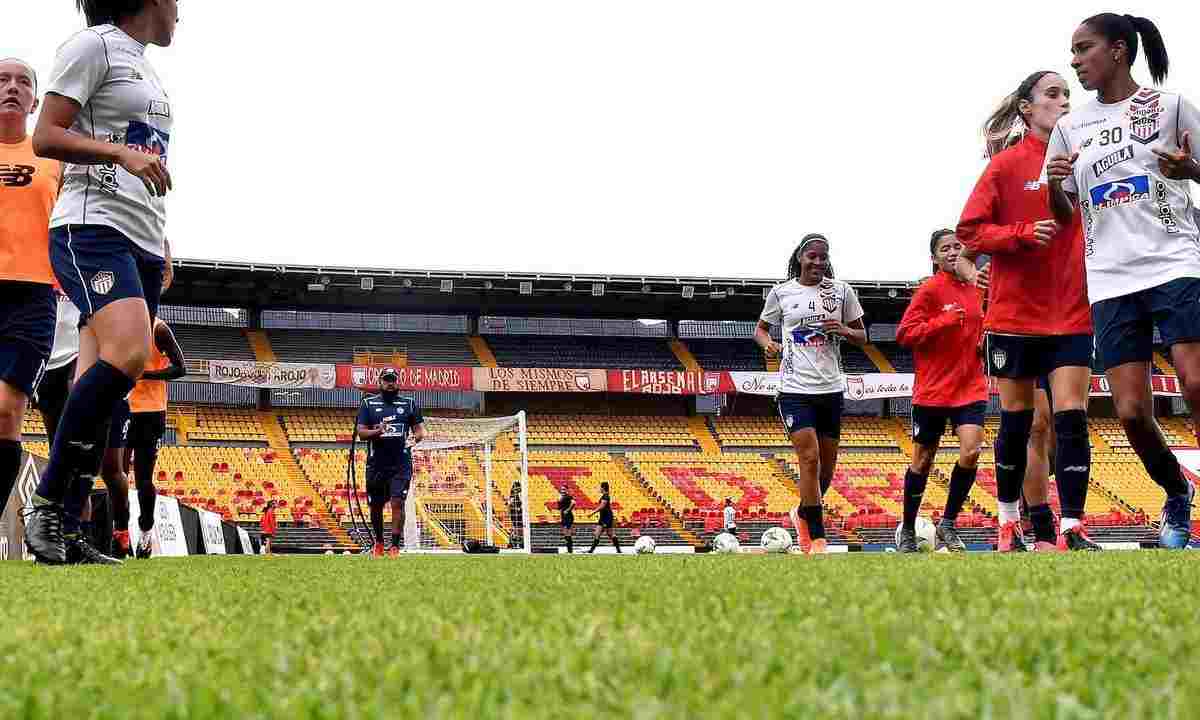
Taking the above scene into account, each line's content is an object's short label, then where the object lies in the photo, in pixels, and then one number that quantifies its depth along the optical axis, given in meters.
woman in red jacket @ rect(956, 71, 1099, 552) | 5.41
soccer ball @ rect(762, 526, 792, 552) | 11.98
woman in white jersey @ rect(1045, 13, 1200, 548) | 4.44
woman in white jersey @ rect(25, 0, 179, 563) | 4.10
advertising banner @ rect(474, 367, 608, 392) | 35.56
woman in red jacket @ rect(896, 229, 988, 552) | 8.10
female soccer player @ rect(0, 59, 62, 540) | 4.57
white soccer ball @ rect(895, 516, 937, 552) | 12.10
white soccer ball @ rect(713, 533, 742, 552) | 17.48
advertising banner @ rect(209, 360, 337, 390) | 33.50
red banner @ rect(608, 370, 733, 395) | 36.50
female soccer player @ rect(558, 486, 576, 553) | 23.88
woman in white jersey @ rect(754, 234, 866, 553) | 7.47
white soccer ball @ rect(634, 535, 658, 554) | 20.22
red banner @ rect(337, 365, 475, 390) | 34.47
